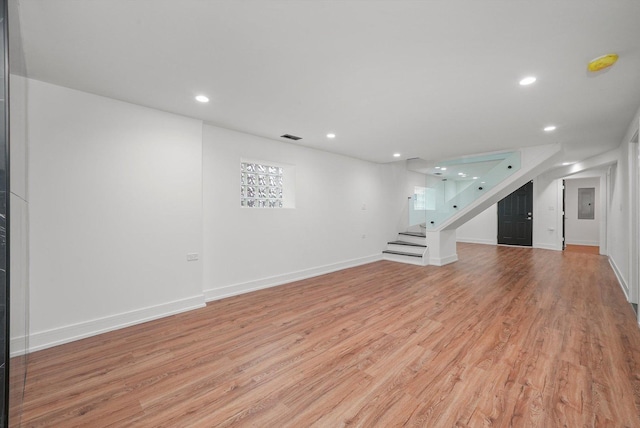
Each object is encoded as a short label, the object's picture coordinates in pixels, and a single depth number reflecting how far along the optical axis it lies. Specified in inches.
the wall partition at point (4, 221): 48.1
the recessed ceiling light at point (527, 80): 97.4
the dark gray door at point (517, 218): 345.7
